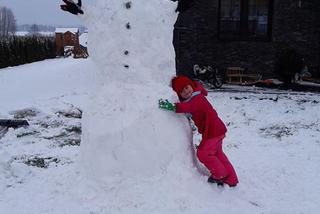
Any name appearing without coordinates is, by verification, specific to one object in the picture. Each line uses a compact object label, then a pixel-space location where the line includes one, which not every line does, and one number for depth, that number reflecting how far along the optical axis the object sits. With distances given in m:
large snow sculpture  4.41
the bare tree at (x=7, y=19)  101.01
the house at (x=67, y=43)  31.21
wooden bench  13.64
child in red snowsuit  4.57
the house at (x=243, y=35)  13.39
